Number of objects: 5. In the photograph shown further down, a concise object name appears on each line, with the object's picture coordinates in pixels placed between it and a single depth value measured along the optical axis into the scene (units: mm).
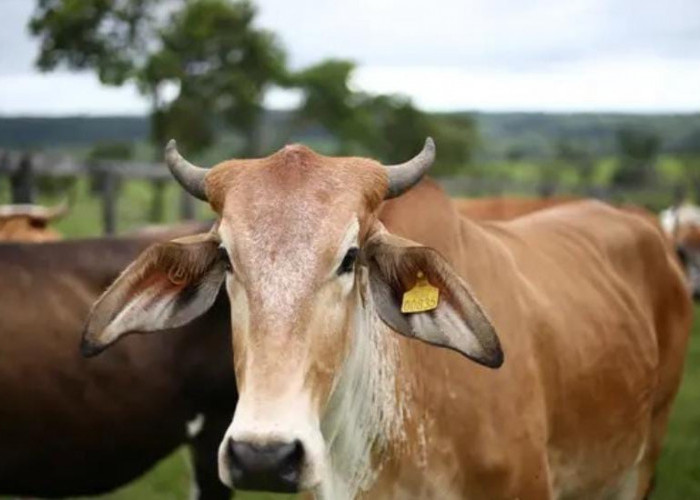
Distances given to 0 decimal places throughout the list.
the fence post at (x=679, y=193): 25456
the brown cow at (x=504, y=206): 7974
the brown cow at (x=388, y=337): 3074
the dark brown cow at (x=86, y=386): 5133
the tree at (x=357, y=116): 32375
